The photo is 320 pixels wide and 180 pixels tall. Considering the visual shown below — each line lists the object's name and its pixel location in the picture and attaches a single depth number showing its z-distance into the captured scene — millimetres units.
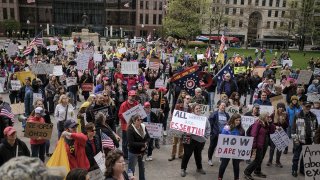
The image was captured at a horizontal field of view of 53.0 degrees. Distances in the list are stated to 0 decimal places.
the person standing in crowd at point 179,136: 9573
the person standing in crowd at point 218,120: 9031
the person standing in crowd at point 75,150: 5953
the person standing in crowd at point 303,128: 8703
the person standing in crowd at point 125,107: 9242
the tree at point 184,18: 58406
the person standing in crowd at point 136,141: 7176
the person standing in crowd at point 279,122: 9258
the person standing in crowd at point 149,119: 9373
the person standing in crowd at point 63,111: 9055
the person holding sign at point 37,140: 7910
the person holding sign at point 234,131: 7723
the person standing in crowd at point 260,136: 7984
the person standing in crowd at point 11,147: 5863
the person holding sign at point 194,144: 8320
